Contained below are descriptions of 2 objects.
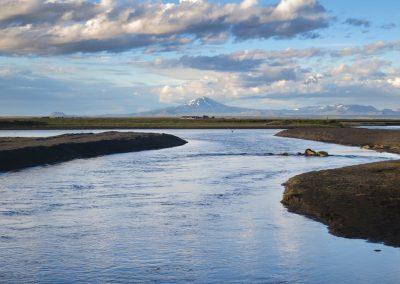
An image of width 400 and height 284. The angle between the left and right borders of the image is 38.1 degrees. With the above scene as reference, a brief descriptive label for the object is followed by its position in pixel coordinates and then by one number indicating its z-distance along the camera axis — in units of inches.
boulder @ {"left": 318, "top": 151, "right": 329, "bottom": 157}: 2603.3
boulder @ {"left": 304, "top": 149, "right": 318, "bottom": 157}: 2645.2
